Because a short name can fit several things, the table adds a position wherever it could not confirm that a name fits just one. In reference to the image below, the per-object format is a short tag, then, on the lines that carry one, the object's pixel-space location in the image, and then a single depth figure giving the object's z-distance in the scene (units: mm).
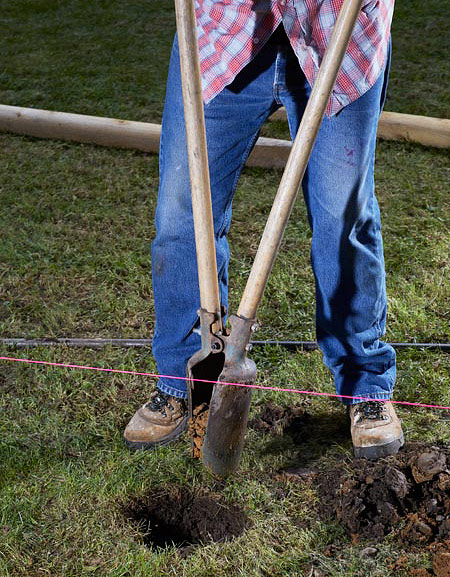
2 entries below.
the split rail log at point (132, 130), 4648
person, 2023
